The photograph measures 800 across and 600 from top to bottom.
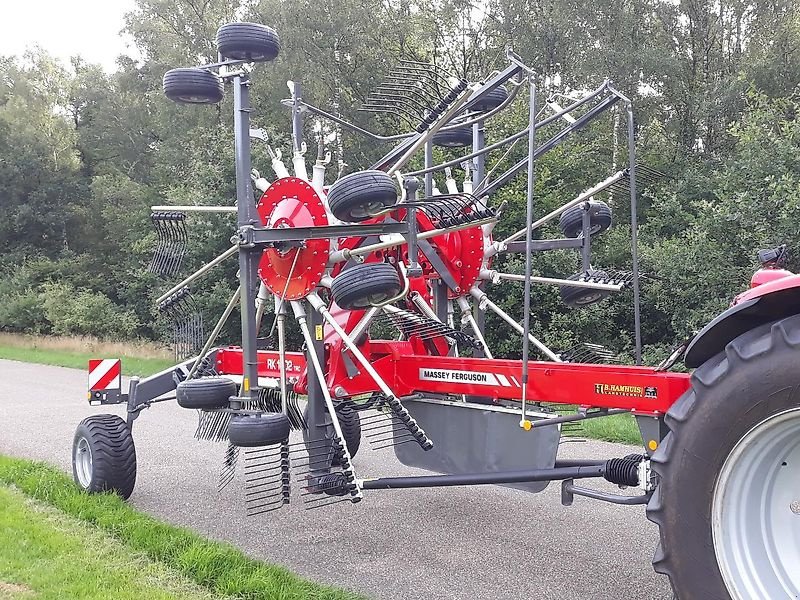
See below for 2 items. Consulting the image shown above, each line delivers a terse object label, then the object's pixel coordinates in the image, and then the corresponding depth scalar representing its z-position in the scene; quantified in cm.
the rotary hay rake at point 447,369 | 257
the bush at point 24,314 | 2608
